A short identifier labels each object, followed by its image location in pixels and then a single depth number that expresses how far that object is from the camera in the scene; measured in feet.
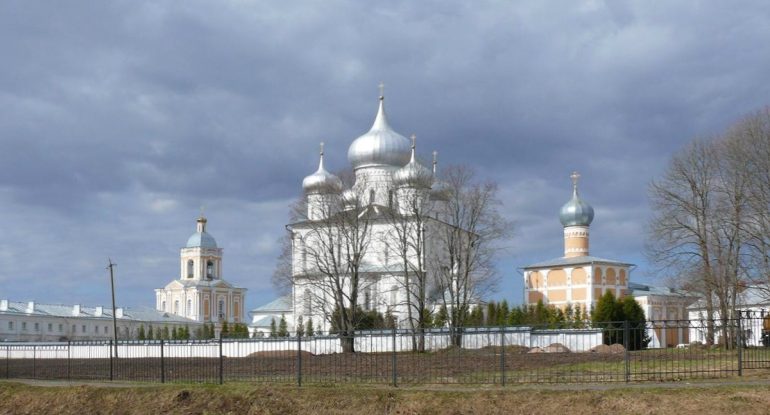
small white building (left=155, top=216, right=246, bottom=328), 329.31
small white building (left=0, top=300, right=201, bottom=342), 279.69
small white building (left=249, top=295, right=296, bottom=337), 235.61
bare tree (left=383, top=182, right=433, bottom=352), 135.74
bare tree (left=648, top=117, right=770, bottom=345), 109.70
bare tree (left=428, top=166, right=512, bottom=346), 135.03
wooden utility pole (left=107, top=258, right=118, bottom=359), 175.63
